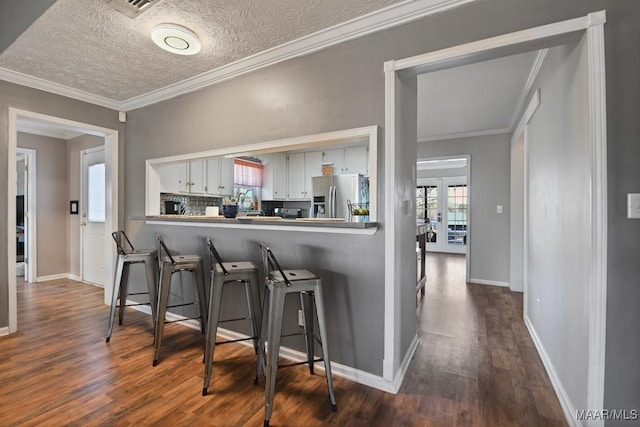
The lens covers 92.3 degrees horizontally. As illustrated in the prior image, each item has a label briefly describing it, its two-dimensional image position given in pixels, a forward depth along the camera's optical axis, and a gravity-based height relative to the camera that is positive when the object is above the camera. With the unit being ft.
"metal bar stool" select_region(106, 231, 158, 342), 8.94 -1.72
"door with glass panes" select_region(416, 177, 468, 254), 26.89 +0.19
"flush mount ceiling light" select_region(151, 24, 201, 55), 6.59 +3.92
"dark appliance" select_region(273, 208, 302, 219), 19.11 +0.04
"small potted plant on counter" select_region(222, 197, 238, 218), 8.49 +0.07
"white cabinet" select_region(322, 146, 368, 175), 17.39 +3.13
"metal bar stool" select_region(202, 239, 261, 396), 6.28 -1.77
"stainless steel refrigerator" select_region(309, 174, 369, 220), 16.87 +1.11
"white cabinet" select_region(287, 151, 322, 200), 18.86 +2.56
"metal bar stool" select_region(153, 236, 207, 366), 7.54 -1.87
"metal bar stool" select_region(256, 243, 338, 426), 5.45 -1.86
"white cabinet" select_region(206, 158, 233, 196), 15.27 +1.82
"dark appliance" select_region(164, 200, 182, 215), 11.78 +0.17
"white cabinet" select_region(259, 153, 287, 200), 19.56 +2.27
